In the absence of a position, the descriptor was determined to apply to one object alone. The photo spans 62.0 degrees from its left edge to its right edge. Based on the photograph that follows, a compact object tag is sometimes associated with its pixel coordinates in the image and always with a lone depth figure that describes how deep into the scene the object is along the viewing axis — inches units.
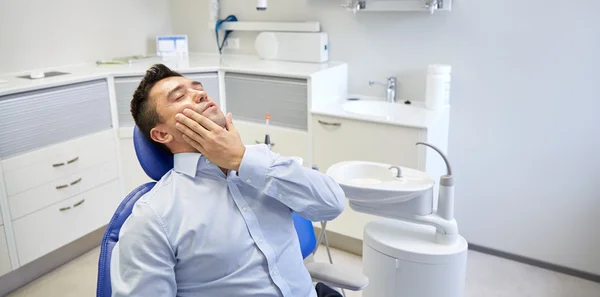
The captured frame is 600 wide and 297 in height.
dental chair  48.3
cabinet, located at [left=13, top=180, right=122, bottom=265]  99.3
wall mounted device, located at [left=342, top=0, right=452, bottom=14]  100.8
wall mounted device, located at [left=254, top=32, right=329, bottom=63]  117.0
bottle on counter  101.3
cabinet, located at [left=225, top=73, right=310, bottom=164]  108.7
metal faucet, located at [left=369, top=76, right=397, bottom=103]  110.9
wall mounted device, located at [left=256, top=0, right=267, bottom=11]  117.8
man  45.8
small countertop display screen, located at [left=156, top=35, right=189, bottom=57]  134.3
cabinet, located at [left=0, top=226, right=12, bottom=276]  94.7
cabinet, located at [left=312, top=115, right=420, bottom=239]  95.2
